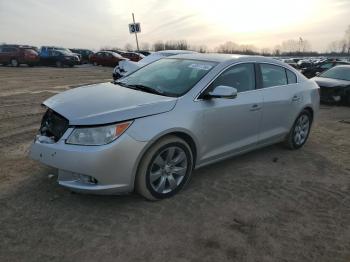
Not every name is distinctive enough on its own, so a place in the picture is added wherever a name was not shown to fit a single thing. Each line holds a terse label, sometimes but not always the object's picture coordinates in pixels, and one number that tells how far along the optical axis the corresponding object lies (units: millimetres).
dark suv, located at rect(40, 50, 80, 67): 30484
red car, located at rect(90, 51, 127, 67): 33188
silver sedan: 3768
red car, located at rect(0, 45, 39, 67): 28531
